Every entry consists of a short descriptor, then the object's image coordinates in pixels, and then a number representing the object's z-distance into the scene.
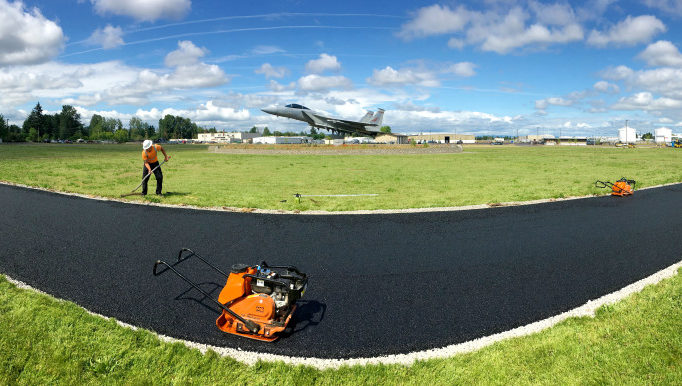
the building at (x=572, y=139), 160.12
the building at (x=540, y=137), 173.15
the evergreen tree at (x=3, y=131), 112.69
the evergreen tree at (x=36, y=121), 134.88
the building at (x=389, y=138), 86.39
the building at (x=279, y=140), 94.88
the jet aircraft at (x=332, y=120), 48.10
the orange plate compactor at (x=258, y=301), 4.30
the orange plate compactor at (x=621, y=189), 14.73
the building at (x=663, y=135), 123.44
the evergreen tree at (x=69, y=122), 145.00
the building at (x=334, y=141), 72.38
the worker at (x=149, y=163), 13.63
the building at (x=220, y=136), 157.18
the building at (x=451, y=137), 160.82
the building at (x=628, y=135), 120.56
